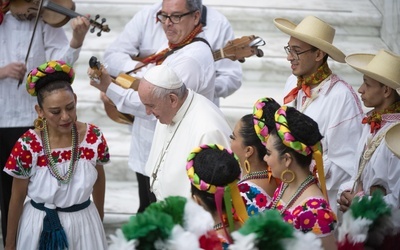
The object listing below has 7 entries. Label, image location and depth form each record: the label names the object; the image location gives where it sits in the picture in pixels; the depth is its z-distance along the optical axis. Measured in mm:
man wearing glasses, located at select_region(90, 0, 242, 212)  11617
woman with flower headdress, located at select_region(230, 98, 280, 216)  9305
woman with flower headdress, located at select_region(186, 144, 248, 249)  7906
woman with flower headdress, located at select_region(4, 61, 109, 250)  10586
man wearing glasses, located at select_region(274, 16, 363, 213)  10812
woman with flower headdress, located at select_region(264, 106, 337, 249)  8437
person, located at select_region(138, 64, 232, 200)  9969
